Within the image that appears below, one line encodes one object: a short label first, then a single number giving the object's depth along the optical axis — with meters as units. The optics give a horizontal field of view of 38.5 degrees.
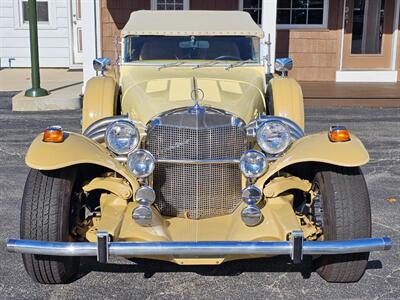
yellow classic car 3.31
